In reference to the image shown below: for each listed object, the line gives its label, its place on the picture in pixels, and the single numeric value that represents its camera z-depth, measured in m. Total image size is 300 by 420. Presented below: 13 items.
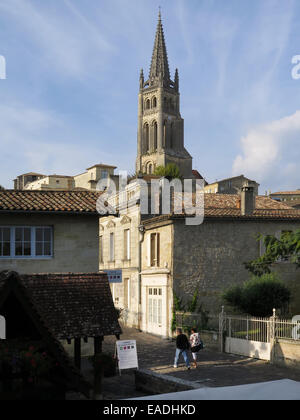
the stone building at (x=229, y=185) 82.62
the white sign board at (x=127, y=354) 16.36
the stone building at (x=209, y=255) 25.89
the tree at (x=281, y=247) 20.45
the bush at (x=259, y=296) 23.52
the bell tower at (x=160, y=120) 111.88
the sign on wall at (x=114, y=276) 17.75
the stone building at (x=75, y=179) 80.44
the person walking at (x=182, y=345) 17.80
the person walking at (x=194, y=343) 18.33
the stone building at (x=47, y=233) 17.47
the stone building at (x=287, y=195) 93.06
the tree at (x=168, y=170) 93.19
